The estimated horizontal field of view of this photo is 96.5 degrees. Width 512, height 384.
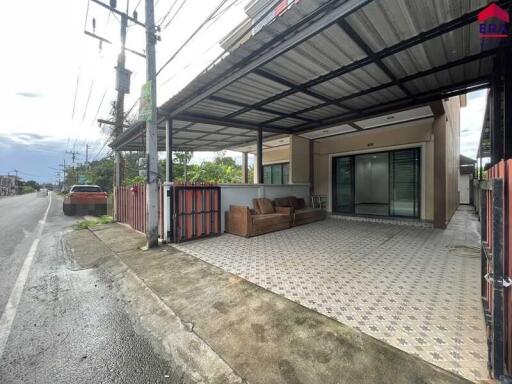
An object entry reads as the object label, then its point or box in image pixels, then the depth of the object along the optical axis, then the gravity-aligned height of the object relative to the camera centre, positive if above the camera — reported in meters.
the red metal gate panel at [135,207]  5.56 -0.49
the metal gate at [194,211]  5.38 -0.50
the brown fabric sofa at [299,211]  7.22 -0.69
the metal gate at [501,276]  1.40 -0.54
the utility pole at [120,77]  6.41 +4.14
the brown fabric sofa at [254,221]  5.75 -0.81
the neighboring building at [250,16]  9.24 +7.53
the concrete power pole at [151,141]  4.96 +1.10
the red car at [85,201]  10.68 -0.44
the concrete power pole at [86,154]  33.21 +5.70
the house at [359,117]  2.92 +2.08
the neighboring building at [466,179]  16.01 +0.79
